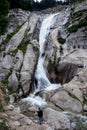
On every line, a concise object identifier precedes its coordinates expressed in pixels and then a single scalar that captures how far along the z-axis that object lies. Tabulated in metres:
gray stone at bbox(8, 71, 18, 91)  11.60
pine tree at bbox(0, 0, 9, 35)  12.80
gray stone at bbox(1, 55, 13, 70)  12.60
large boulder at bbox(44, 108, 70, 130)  8.44
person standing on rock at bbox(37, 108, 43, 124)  8.99
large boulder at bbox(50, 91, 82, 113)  9.97
